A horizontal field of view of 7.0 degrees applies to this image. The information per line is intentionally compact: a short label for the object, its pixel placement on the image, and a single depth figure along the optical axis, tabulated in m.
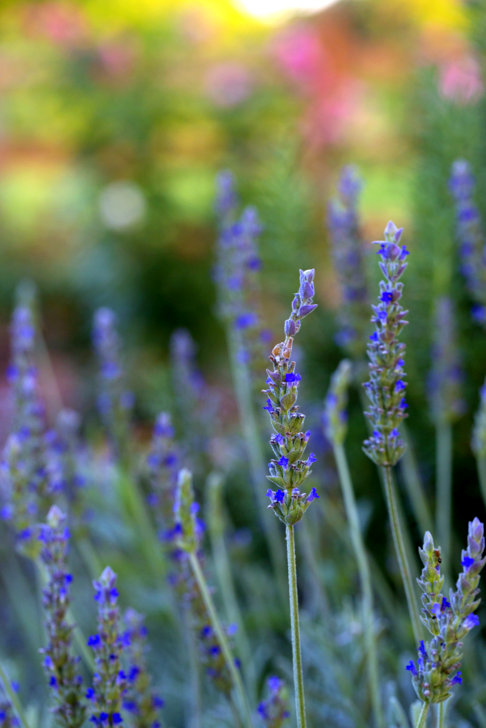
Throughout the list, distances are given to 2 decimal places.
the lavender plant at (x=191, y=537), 1.00
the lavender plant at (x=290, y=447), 0.94
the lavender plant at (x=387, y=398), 0.97
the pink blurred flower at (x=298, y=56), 3.82
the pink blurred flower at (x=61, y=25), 3.98
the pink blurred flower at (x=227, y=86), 3.69
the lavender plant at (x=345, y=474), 1.04
